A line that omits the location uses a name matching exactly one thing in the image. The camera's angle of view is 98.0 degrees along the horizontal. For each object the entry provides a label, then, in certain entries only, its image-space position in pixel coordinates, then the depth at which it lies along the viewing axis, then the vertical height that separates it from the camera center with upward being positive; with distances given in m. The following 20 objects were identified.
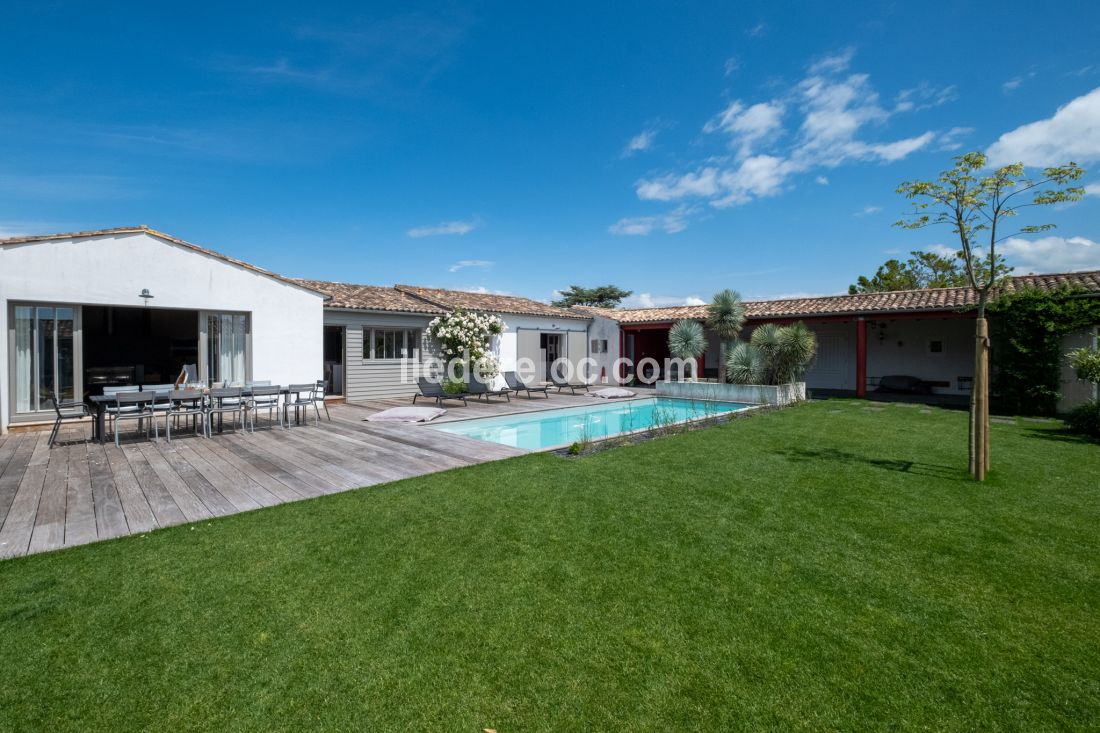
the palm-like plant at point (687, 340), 17.94 +0.85
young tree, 5.55 +1.89
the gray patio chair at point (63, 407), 7.10 -0.65
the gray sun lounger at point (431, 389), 12.20 -0.65
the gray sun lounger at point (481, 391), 14.40 -0.87
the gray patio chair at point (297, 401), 9.12 -0.72
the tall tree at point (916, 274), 34.19 +6.51
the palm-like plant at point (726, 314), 17.08 +1.74
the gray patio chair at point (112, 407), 7.16 -0.63
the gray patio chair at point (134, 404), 7.07 -0.66
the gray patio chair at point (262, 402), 8.70 -0.66
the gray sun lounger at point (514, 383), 14.97 -0.62
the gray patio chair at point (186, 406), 7.64 -0.72
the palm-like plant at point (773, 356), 14.47 +0.20
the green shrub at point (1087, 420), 9.06 -1.15
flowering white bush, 14.48 +0.81
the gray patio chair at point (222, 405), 8.17 -0.73
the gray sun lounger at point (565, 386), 16.70 -0.82
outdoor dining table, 7.27 -0.68
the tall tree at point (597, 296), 48.06 +6.81
